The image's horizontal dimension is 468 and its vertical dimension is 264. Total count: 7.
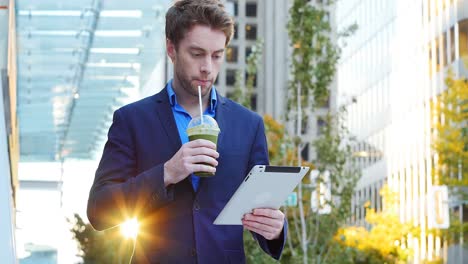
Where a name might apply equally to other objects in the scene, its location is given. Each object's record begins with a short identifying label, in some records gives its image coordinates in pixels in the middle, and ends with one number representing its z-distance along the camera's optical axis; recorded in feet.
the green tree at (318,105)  63.57
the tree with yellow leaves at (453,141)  114.32
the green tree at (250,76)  69.56
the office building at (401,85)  182.39
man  10.79
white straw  10.61
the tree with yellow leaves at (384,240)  148.15
